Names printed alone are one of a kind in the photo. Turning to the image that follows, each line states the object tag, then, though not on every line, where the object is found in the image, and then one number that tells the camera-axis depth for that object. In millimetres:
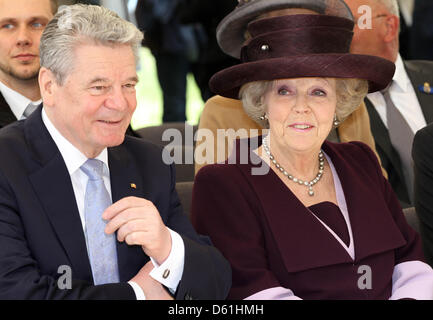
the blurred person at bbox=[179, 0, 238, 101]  11563
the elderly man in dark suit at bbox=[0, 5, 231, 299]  3809
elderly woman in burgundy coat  4555
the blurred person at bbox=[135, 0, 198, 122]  12281
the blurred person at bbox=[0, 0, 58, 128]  6109
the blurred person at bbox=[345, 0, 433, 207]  7066
